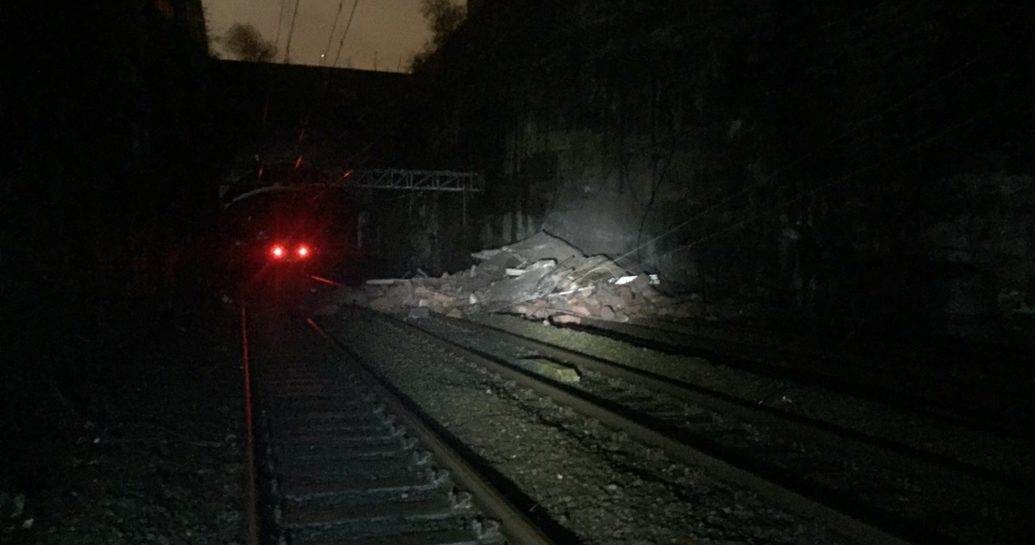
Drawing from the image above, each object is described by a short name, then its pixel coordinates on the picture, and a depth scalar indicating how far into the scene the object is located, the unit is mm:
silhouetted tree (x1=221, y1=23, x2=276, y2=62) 64188
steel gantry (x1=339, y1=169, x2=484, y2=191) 33656
